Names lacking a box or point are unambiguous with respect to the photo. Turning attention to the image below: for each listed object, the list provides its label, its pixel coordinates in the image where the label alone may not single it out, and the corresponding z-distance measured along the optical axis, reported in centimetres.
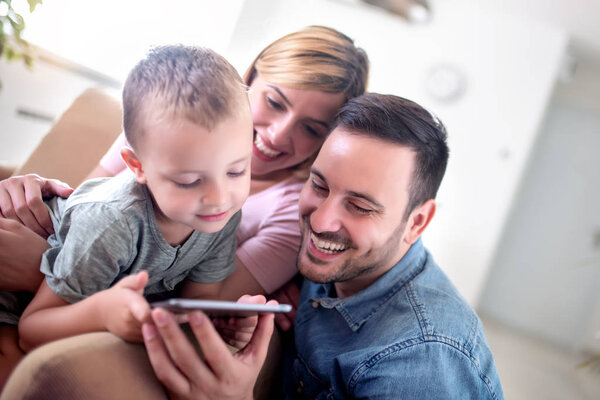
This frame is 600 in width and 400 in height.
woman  116
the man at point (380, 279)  88
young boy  66
